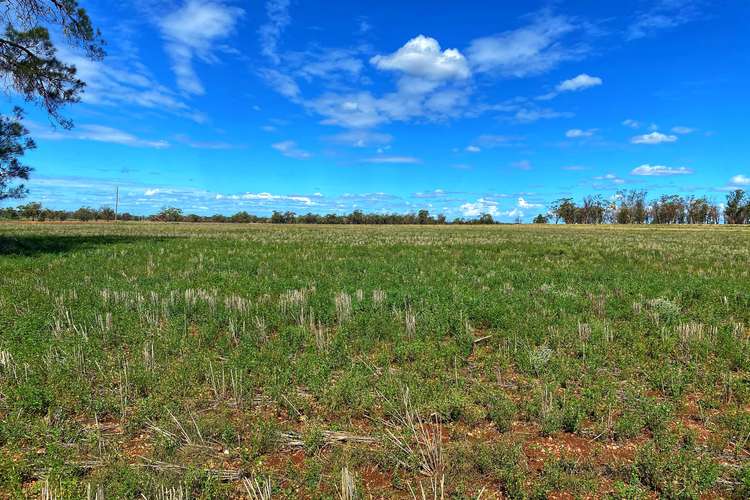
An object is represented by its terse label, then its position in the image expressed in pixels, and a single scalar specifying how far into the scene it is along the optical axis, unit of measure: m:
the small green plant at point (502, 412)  4.16
